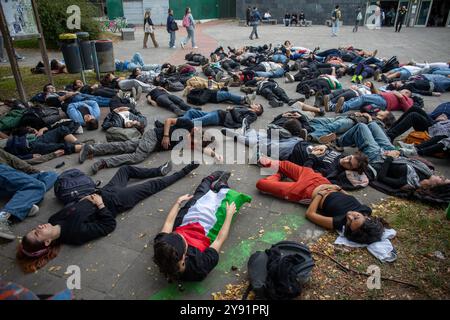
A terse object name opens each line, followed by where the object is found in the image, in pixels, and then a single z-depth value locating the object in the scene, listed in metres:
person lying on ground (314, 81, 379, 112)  7.05
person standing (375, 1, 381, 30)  23.28
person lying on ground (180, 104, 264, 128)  6.17
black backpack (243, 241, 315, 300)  2.70
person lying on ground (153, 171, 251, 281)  2.75
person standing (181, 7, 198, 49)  14.65
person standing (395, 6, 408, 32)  20.98
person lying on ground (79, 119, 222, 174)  5.06
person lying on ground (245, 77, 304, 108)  7.36
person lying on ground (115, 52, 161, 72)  10.67
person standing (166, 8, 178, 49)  14.79
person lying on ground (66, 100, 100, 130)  6.21
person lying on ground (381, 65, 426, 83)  9.12
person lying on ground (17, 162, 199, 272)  3.12
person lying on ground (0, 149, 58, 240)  3.67
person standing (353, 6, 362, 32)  21.12
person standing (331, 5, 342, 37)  19.27
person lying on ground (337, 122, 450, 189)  4.21
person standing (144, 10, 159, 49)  14.45
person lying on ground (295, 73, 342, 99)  8.10
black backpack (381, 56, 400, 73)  9.90
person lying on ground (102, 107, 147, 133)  5.95
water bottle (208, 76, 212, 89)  8.34
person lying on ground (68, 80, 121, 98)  7.68
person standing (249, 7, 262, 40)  18.23
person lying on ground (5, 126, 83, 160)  5.19
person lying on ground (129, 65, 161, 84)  9.16
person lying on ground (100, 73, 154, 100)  8.48
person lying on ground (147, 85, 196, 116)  7.02
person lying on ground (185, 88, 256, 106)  7.36
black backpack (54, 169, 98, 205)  3.91
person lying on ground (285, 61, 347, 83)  9.40
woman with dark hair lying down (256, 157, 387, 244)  3.34
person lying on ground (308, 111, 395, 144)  5.59
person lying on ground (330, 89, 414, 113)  6.79
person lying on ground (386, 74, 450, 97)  8.11
